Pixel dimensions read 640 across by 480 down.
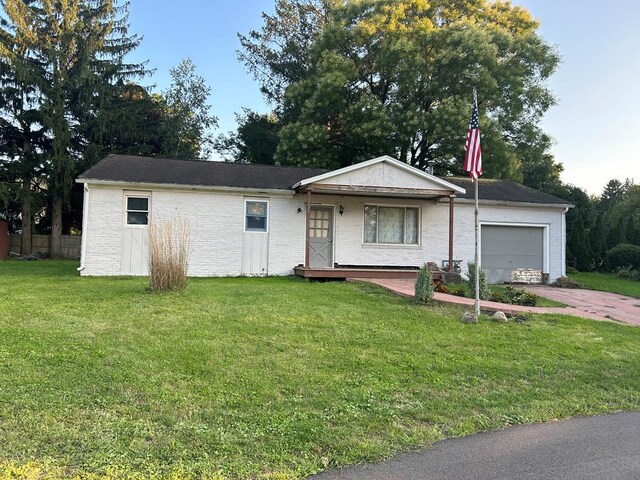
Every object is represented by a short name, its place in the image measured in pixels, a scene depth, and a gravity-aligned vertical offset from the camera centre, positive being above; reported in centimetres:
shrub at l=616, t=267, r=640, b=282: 1864 -75
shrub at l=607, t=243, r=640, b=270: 2025 -5
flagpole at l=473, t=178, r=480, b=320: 757 -63
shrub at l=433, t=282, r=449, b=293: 1062 -87
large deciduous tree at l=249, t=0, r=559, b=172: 2130 +828
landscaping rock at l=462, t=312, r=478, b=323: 734 -107
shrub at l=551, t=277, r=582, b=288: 1494 -96
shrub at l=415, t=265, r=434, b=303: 872 -69
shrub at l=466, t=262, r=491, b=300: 920 -64
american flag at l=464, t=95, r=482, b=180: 811 +180
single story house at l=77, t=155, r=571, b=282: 1313 +93
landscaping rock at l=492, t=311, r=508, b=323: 757 -109
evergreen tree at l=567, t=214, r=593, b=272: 2181 +22
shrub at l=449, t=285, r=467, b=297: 1011 -90
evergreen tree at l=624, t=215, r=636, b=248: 2424 +126
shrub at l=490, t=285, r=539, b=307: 970 -98
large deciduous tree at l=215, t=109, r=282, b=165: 2758 +695
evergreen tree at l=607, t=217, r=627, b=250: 2397 +101
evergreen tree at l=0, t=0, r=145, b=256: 2367 +984
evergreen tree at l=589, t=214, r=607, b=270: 2220 +53
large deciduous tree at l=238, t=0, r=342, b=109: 2883 +1326
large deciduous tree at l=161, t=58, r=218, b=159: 2833 +883
